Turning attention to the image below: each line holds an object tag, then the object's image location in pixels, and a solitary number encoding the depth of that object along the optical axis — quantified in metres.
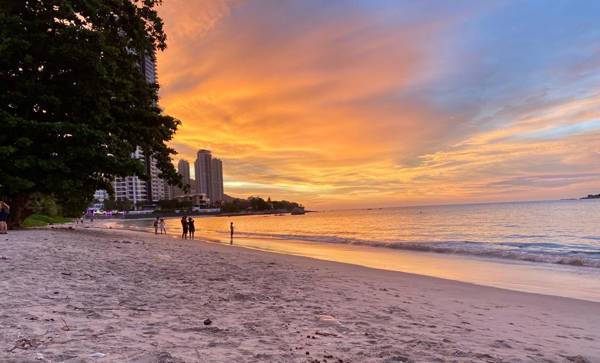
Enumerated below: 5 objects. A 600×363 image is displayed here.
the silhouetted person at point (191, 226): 38.23
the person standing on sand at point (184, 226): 37.22
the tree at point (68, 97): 18.89
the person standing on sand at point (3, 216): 17.73
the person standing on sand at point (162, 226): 48.01
